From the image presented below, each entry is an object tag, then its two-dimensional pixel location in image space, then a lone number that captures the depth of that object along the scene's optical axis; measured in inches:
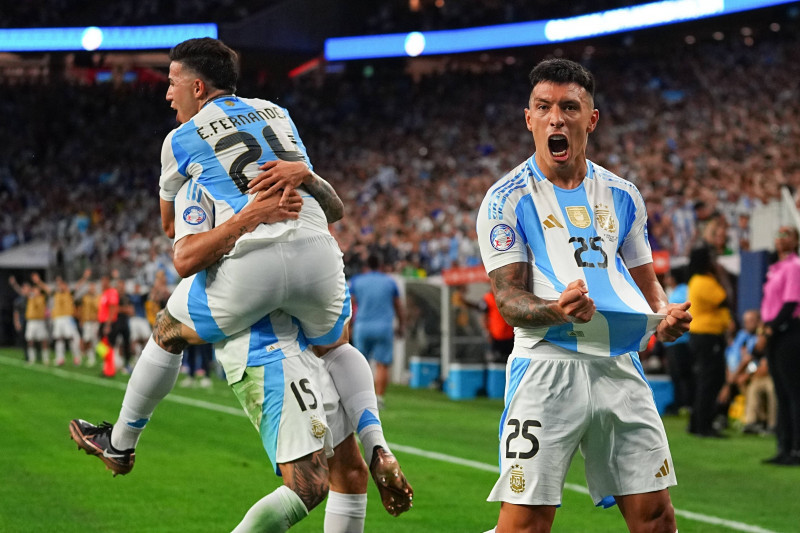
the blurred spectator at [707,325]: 466.6
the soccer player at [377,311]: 622.5
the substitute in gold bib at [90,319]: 1060.5
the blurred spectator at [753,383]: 487.5
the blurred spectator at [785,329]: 384.2
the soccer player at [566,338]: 149.6
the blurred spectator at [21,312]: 1120.1
